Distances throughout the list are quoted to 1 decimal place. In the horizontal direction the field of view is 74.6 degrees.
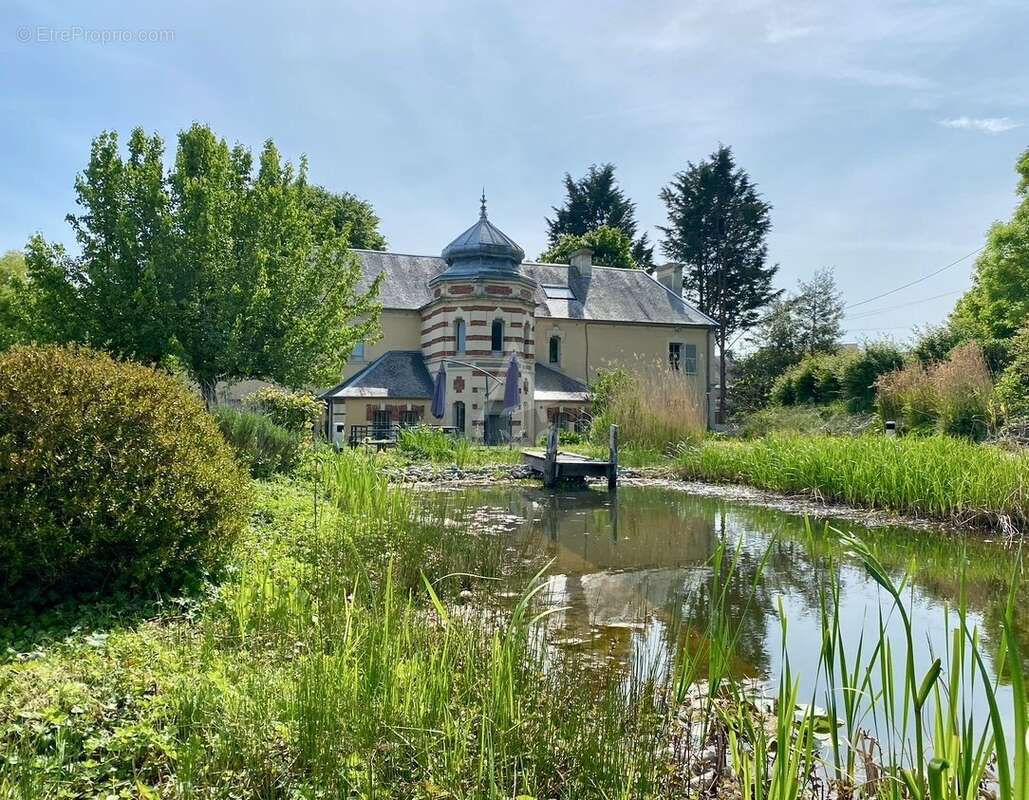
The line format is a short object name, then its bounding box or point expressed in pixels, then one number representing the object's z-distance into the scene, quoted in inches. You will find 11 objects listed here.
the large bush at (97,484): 162.1
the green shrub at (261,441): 405.4
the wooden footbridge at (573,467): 555.2
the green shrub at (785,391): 1128.8
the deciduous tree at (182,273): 521.0
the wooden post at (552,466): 564.1
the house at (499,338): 947.3
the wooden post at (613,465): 555.2
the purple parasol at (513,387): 740.6
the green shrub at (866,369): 922.7
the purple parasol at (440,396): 804.6
